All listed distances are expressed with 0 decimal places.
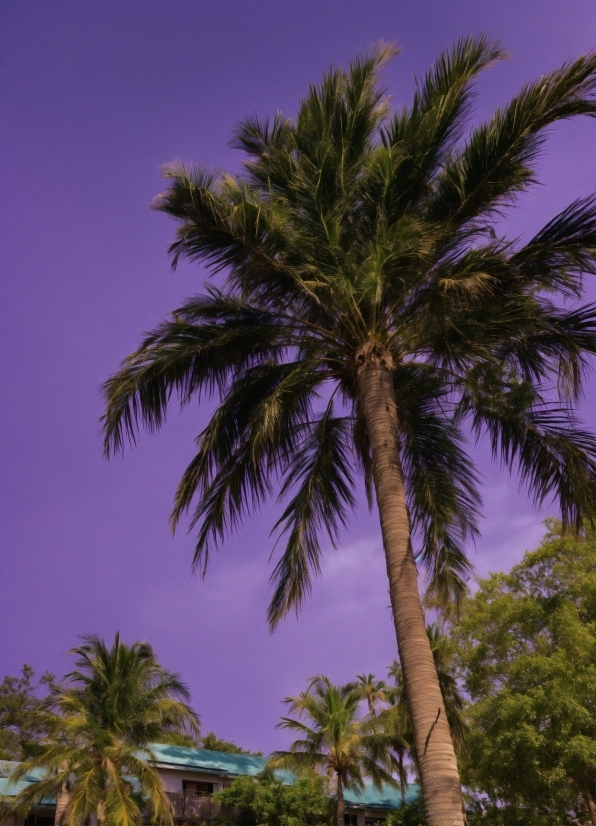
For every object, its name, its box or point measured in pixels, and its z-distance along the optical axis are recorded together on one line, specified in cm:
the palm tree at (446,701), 2896
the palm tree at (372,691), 4644
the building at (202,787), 3522
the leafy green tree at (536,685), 2353
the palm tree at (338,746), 3550
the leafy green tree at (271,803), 3478
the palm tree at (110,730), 2753
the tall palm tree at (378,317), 1016
